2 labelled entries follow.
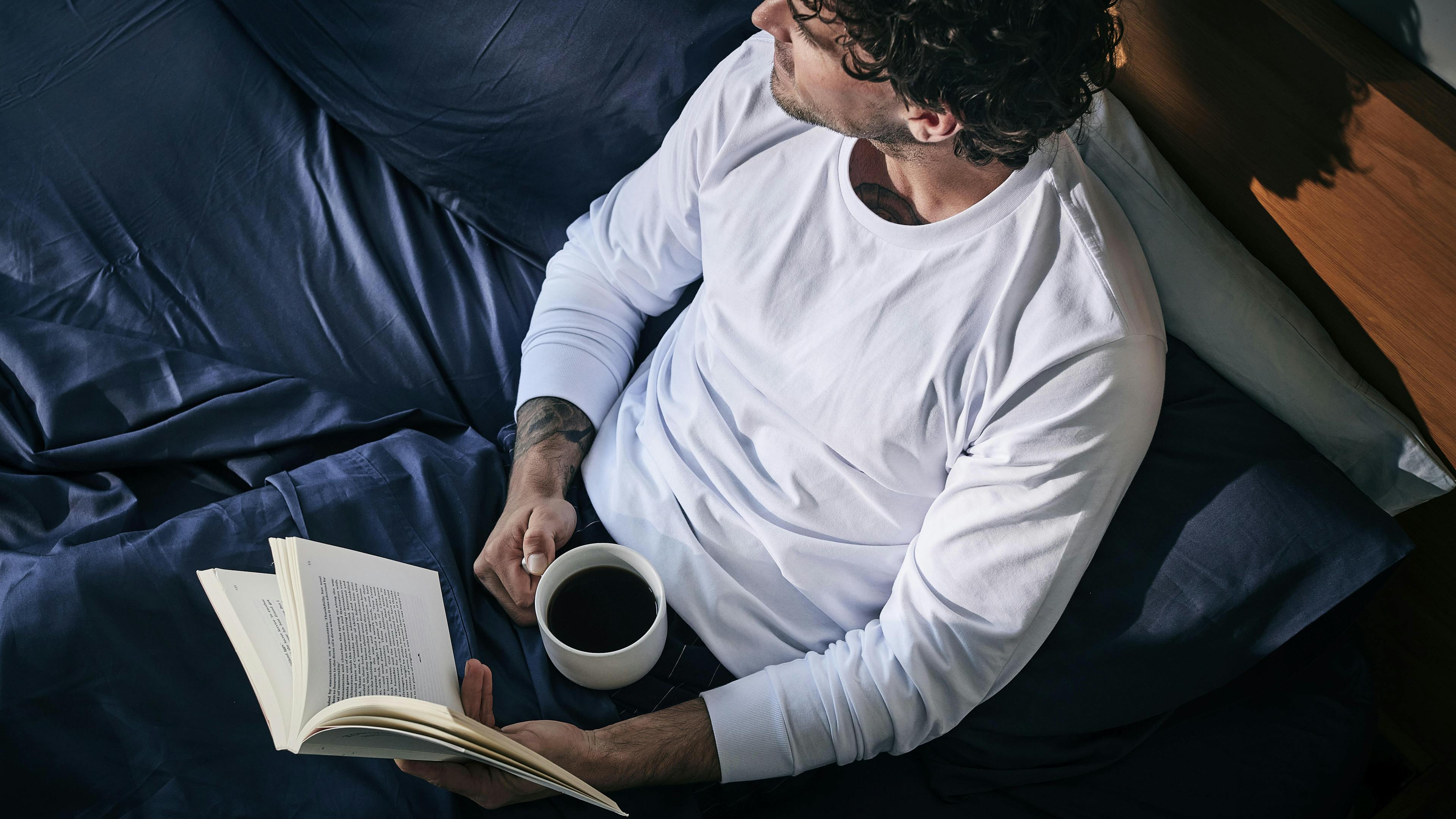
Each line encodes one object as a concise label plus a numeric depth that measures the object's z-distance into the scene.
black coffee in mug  0.91
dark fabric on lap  0.94
